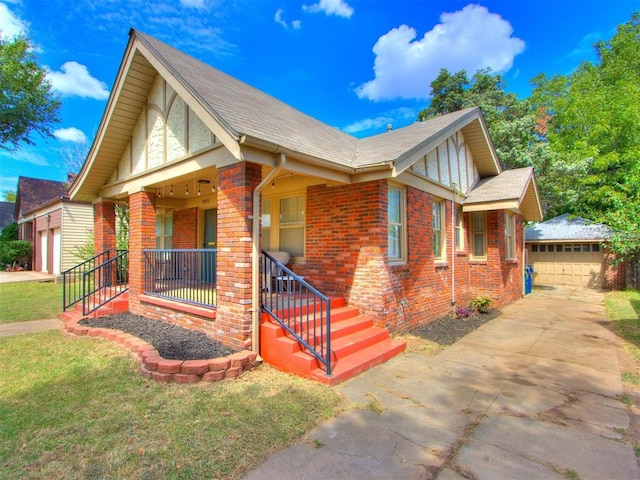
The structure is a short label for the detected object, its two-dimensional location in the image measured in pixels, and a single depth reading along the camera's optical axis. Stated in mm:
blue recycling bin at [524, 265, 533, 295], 14011
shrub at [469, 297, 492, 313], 9250
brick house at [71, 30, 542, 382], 5066
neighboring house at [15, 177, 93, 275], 16047
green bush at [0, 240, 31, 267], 20531
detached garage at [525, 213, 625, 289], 16672
